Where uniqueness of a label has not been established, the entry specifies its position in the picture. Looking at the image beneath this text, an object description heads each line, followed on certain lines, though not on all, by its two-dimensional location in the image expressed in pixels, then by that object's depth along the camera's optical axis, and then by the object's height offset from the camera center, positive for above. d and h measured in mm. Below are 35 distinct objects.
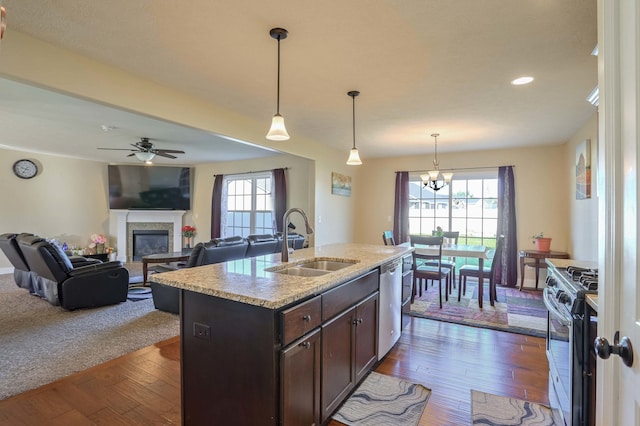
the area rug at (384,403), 2051 -1279
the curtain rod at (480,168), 5893 +939
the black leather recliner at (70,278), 3949 -814
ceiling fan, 5328 +1077
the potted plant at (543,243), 5258 -417
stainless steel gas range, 1488 -644
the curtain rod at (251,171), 6746 +1009
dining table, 4348 -482
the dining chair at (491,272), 4344 -758
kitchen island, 1507 -660
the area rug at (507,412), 2049 -1290
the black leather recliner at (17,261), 4418 -668
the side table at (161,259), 4988 -668
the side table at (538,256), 5035 -601
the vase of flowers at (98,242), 7254 -619
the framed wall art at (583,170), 3965 +625
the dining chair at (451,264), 5012 -711
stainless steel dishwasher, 2734 -804
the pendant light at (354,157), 3506 +649
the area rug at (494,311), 3730 -1227
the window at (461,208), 6152 +189
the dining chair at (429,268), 4332 -732
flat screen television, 7652 +686
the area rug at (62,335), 2579 -1224
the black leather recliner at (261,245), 4560 -414
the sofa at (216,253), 3855 -486
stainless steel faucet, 2457 -195
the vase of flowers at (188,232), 7883 -402
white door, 818 +54
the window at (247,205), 7238 +264
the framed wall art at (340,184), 6164 +642
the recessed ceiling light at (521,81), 2895 +1251
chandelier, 5080 +654
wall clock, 6398 +926
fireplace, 7797 -239
